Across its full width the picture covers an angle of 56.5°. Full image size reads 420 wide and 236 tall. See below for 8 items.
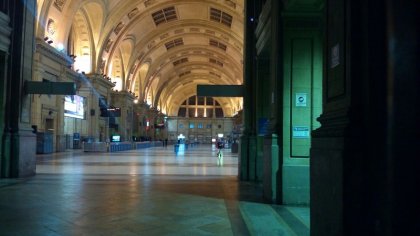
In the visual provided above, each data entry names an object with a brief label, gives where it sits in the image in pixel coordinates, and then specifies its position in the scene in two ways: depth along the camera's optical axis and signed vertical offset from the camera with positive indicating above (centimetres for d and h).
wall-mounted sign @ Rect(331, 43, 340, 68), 400 +85
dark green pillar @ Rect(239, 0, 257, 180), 1122 +93
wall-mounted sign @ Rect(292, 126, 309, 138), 732 +10
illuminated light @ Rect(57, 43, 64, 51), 2659 +588
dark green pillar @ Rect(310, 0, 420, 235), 327 +9
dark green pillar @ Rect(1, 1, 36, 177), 1071 +89
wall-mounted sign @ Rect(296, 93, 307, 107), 732 +68
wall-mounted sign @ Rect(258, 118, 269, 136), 1034 +29
